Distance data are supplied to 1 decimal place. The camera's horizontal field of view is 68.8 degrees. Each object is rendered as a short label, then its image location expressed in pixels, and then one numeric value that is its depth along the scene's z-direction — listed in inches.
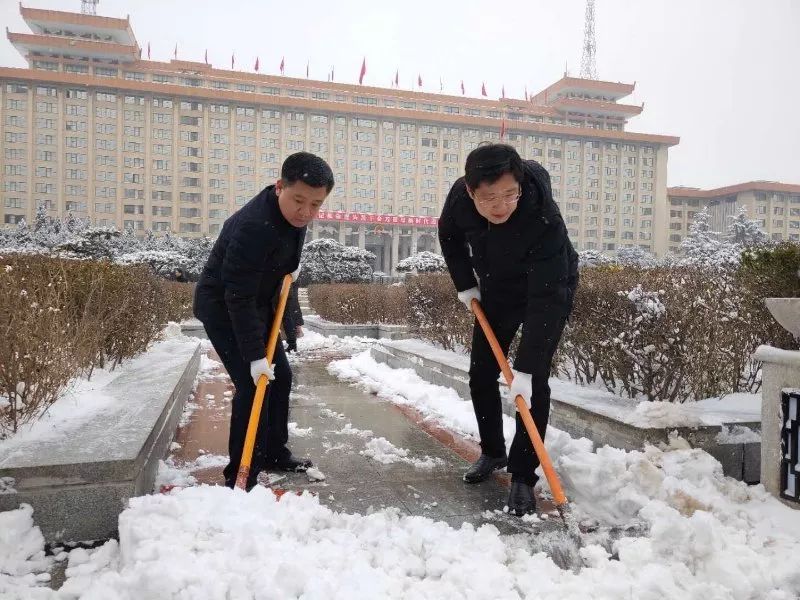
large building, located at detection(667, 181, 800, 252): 3016.7
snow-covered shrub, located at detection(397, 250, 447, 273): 1015.6
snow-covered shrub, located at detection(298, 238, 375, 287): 1059.9
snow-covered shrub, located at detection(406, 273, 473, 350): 276.5
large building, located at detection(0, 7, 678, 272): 2374.5
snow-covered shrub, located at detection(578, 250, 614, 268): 1278.9
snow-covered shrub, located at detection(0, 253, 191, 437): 117.0
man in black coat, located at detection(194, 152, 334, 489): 108.1
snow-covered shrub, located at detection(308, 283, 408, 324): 498.9
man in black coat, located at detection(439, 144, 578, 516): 105.8
